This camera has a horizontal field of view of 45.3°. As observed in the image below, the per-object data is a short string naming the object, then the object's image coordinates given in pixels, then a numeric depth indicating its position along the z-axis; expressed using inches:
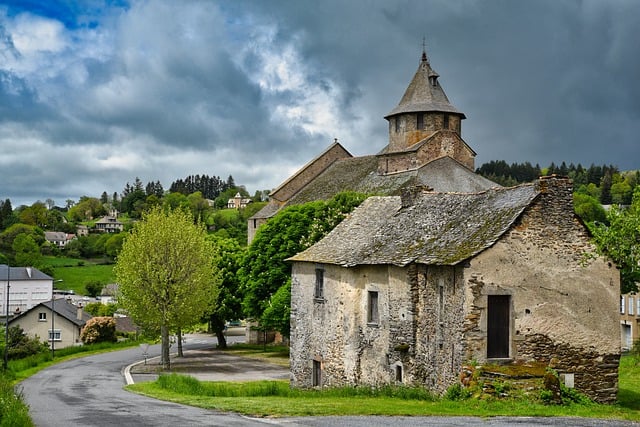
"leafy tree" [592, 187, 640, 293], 925.2
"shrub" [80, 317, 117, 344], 2691.9
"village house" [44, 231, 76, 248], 6638.8
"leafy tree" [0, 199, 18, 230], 7145.7
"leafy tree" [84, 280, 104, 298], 4836.9
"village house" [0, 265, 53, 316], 4483.3
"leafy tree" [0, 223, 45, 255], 6048.2
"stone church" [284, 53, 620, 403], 938.1
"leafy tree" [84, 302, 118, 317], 3811.5
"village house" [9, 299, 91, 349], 3078.2
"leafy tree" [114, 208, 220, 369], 1756.9
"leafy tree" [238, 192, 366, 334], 1785.2
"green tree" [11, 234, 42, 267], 5324.8
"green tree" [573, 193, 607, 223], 3348.9
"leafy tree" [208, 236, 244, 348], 2333.9
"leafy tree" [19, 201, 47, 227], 7544.8
